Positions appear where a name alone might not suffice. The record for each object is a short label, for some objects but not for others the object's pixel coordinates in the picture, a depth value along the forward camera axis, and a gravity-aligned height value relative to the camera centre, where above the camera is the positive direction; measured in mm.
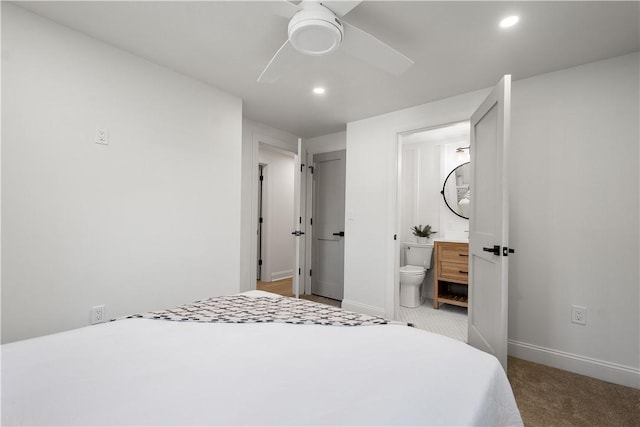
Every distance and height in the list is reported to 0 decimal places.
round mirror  3916 +340
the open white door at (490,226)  1939 -78
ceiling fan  1362 +906
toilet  3691 -719
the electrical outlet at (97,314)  1935 -689
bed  724 -495
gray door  4102 -166
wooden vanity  3473 -668
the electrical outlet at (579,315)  2166 -732
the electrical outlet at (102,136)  1977 +513
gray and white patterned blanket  1368 -509
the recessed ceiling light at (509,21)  1691 +1151
